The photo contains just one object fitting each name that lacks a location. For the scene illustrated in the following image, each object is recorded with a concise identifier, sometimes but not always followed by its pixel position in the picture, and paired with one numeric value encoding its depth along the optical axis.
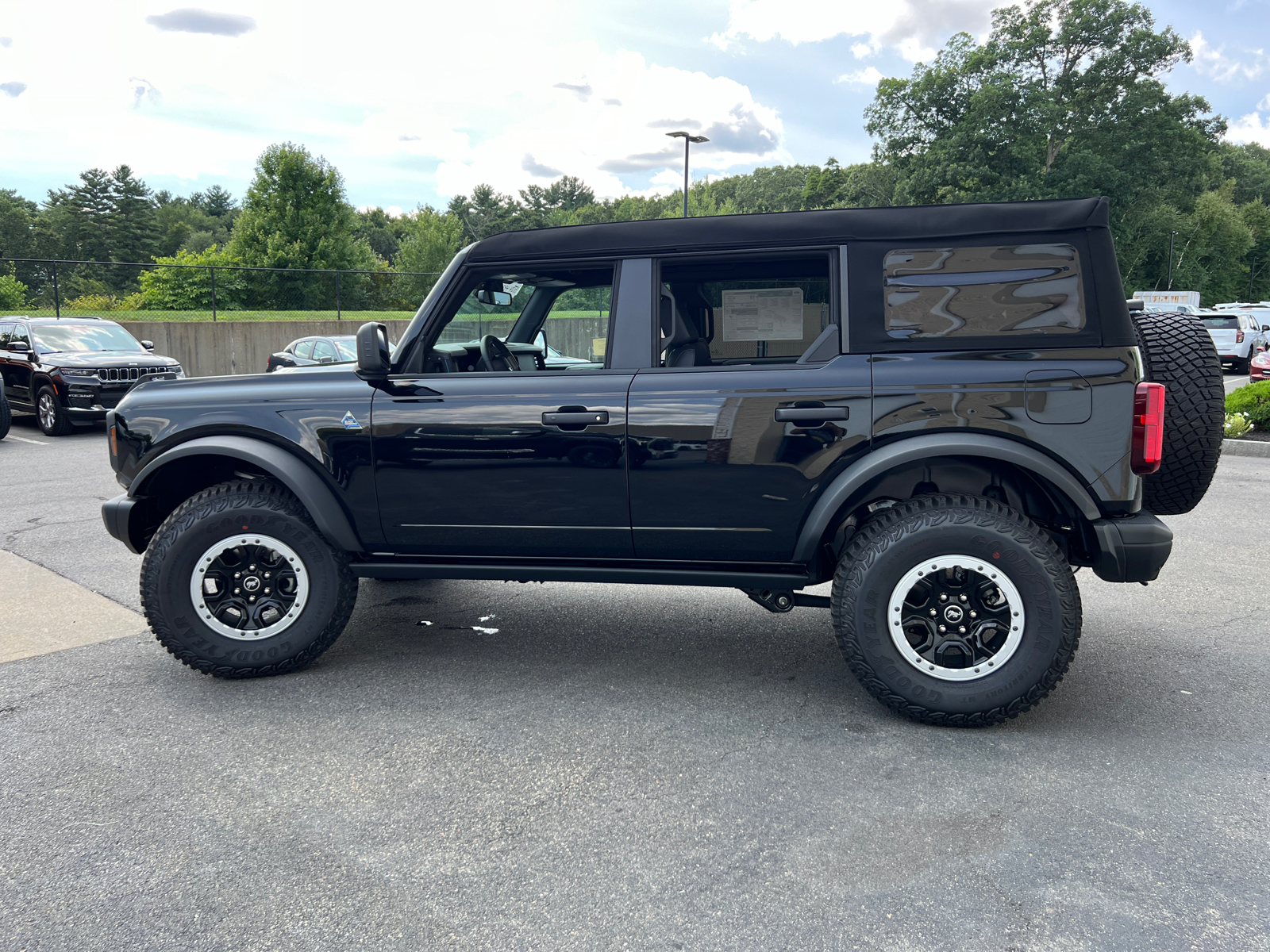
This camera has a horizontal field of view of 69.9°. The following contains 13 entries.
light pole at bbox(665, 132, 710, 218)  29.30
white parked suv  25.59
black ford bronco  3.31
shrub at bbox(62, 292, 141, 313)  25.53
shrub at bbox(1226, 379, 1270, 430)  11.89
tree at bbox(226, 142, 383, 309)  46.16
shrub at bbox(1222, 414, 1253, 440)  11.56
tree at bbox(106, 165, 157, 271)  79.31
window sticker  3.94
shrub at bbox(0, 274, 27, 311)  23.30
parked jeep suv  13.45
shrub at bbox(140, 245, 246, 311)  25.33
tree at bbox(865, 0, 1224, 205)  45.91
